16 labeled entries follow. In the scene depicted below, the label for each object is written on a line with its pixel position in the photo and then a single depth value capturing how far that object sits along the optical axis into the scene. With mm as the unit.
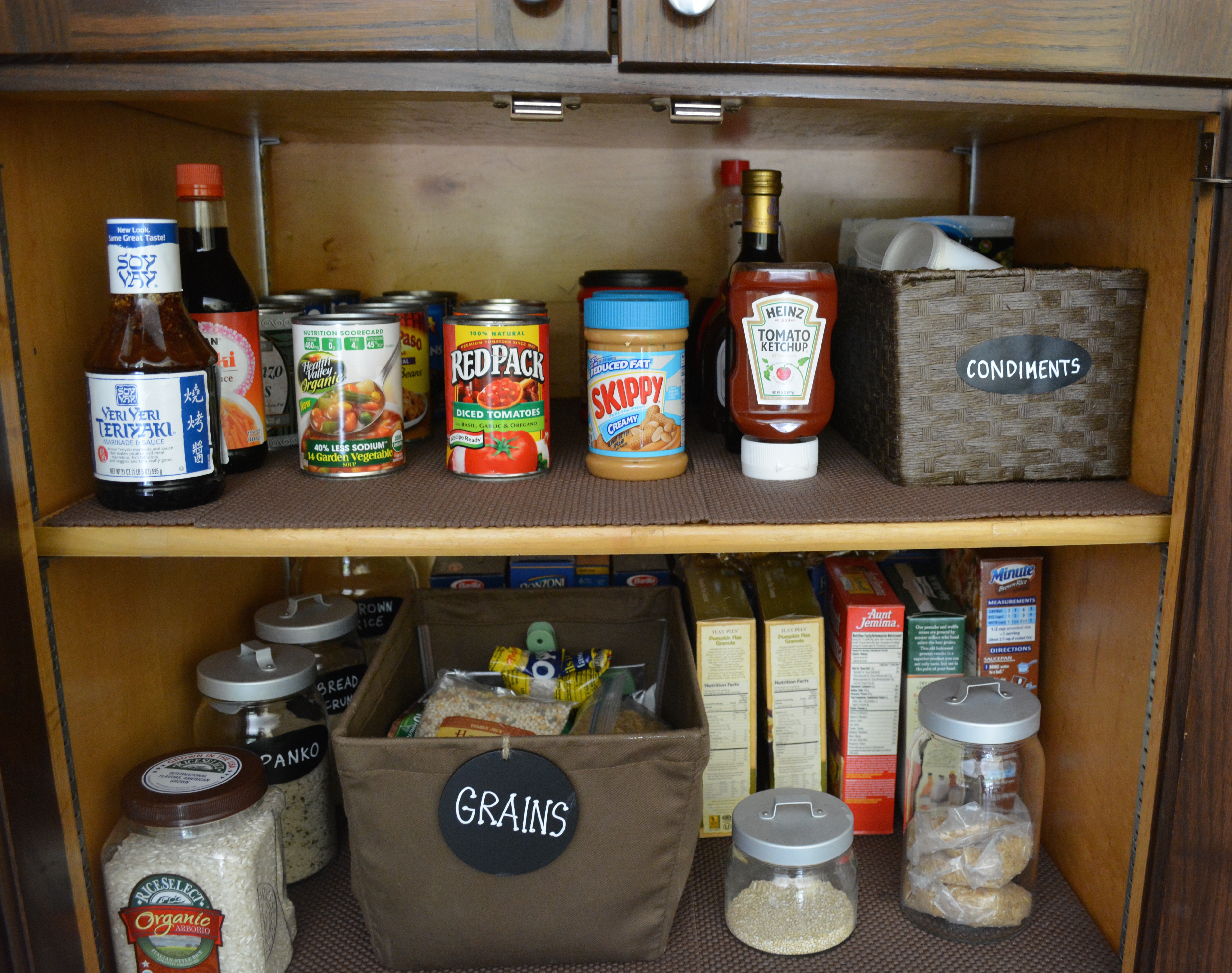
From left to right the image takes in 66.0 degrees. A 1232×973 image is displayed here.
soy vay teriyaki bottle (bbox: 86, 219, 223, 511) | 751
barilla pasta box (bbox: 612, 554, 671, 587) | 1170
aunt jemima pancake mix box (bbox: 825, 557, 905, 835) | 1028
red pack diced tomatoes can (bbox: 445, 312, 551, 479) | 853
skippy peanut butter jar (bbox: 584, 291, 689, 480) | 845
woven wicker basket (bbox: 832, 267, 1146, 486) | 834
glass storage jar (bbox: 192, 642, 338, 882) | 981
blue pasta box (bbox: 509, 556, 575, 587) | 1165
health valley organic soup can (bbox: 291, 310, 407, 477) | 852
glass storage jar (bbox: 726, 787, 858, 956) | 880
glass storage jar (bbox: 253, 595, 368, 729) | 1080
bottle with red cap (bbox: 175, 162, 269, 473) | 880
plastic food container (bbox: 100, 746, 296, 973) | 814
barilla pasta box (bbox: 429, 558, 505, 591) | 1164
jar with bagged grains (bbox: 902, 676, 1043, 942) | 907
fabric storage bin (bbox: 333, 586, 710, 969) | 828
